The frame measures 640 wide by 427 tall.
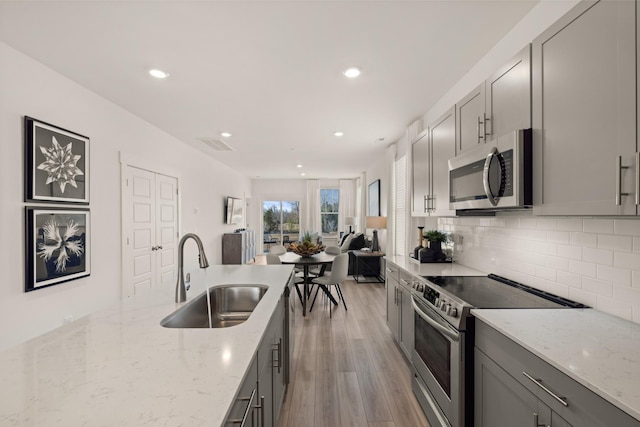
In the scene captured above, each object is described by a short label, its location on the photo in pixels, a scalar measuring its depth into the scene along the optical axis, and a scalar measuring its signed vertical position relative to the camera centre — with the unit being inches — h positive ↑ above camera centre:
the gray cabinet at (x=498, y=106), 59.2 +24.3
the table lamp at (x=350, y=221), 369.4 -11.5
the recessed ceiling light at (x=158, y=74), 100.3 +46.6
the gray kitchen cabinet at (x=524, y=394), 34.4 -25.0
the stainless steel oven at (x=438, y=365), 61.4 -36.6
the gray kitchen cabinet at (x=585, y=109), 39.2 +15.3
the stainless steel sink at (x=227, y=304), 74.0 -24.3
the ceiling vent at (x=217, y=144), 193.0 +45.5
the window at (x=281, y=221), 414.6 -12.8
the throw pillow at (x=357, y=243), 279.3 -28.9
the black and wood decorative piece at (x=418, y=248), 122.2 -14.8
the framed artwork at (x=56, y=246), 92.9 -11.3
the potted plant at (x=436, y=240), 118.4 -11.1
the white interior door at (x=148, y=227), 143.3 -8.3
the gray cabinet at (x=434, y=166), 93.9 +16.2
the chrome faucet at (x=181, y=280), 64.4 -14.9
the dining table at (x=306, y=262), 167.9 -28.8
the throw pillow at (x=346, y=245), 280.8 -31.6
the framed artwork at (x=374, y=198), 266.8 +12.6
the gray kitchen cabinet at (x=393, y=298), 116.8 -35.6
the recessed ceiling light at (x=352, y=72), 98.7 +46.3
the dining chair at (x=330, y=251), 219.9 -29.1
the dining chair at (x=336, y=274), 166.7 -34.4
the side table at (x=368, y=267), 251.0 -47.3
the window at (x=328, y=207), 414.0 +6.3
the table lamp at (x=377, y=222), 229.4 -8.1
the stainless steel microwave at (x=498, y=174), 57.7 +8.1
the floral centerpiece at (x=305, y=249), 177.5 -21.8
